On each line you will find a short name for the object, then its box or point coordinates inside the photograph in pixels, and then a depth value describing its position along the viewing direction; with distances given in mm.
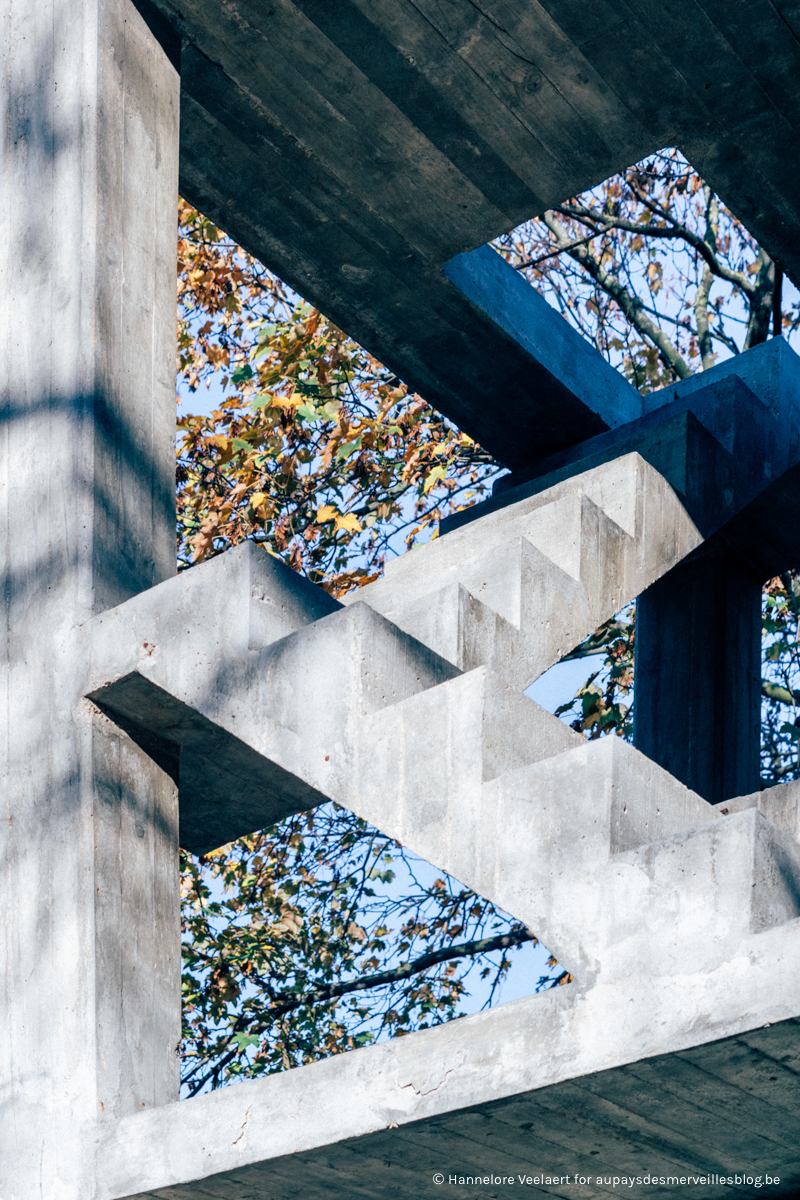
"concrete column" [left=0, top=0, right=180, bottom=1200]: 3775
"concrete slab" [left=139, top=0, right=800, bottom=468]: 5074
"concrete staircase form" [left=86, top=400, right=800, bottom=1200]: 2898
